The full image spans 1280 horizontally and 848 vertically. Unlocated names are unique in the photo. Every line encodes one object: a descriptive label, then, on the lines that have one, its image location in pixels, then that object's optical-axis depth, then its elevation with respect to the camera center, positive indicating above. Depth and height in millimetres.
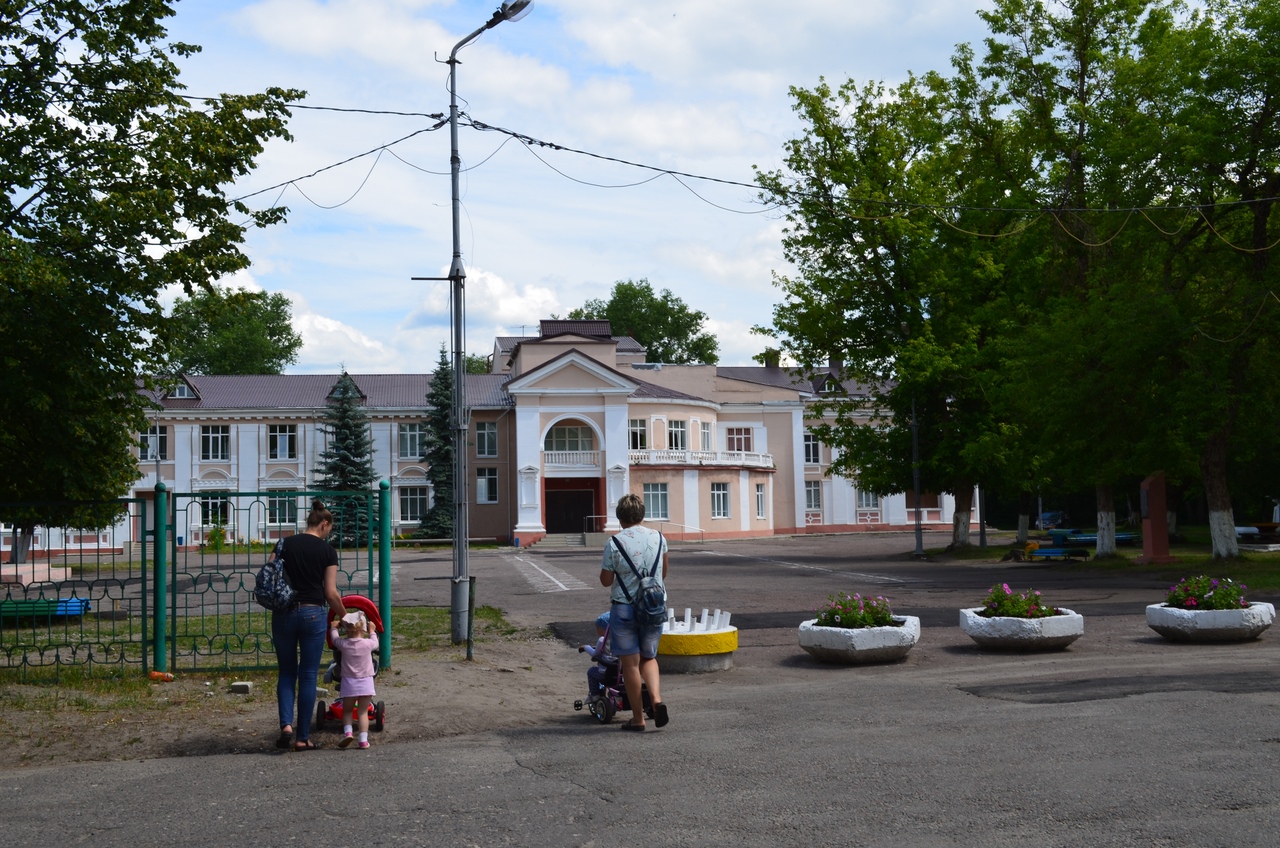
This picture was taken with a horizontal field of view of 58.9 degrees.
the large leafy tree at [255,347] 87188 +12362
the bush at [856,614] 12539 -1326
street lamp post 14305 +951
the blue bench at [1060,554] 32344 -1778
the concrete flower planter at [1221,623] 13023 -1554
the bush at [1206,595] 13273 -1260
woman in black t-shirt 8422 -905
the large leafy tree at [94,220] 13586 +3554
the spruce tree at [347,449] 56781 +2785
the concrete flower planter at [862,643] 12281 -1613
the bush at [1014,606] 12992 -1311
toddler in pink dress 8508 -1253
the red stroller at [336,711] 8844 -1625
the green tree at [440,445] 59438 +3000
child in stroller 9008 -1499
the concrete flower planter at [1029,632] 12766 -1585
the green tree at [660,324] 96688 +14871
